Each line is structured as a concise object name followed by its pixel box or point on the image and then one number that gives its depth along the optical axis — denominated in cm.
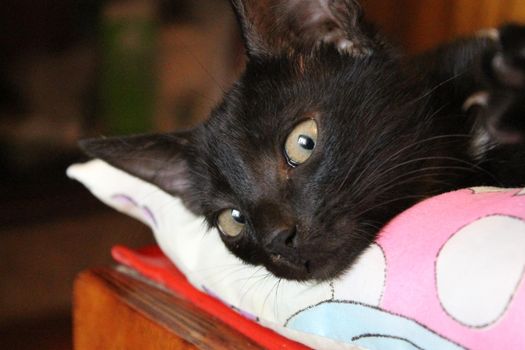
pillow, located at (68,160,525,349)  34
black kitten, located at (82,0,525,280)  38
